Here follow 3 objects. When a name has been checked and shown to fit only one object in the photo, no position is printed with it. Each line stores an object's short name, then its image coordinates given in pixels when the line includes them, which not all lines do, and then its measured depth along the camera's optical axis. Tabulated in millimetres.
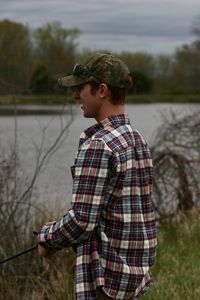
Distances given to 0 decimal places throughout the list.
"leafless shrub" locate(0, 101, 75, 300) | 7899
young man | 3518
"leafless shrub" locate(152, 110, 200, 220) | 11318
